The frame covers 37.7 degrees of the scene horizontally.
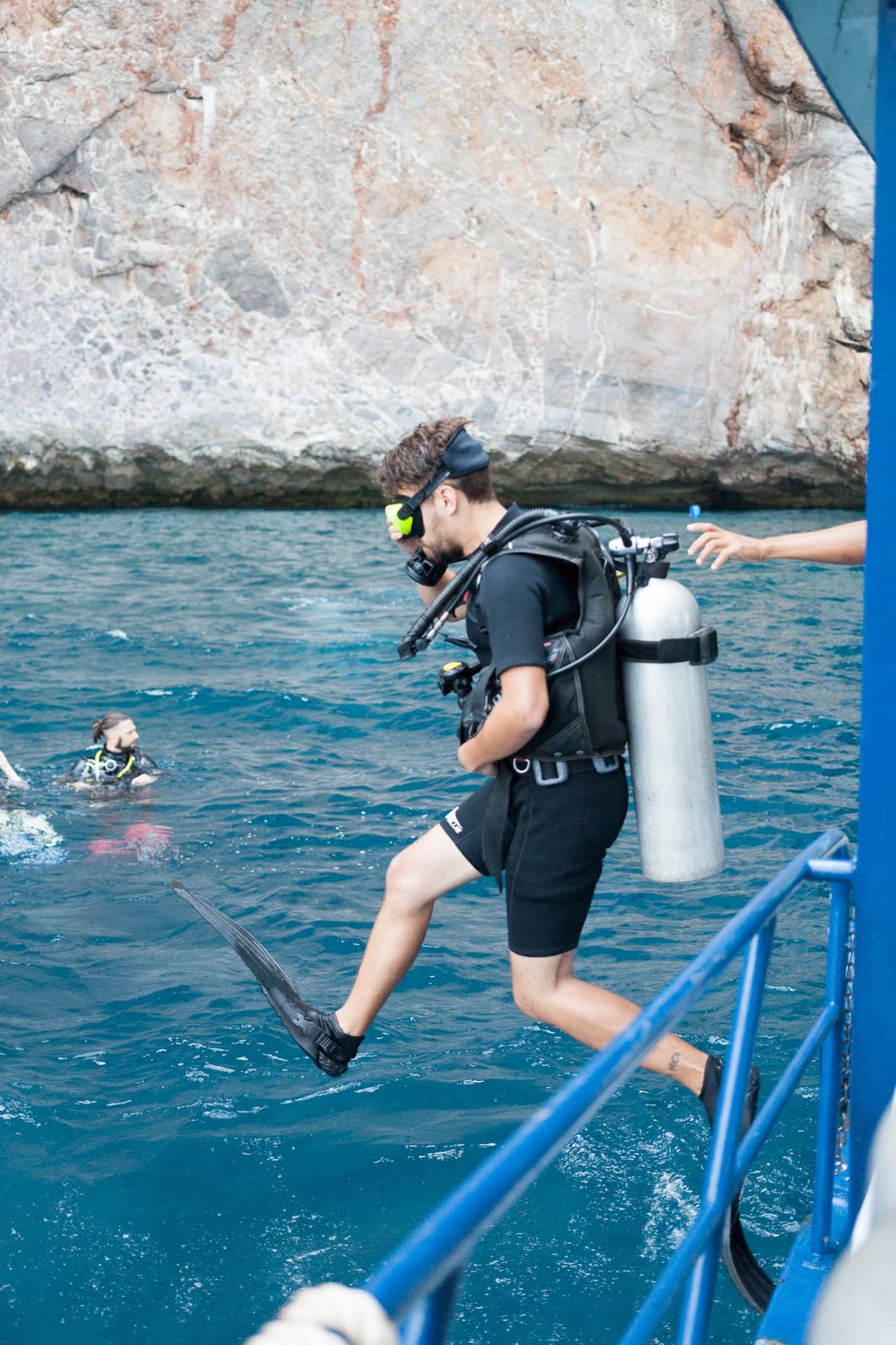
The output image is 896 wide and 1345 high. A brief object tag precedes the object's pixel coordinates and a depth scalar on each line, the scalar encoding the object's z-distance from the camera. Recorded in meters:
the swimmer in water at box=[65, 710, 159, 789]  7.79
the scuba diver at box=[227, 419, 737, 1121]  3.20
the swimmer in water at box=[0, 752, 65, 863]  6.93
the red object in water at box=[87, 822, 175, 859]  6.89
